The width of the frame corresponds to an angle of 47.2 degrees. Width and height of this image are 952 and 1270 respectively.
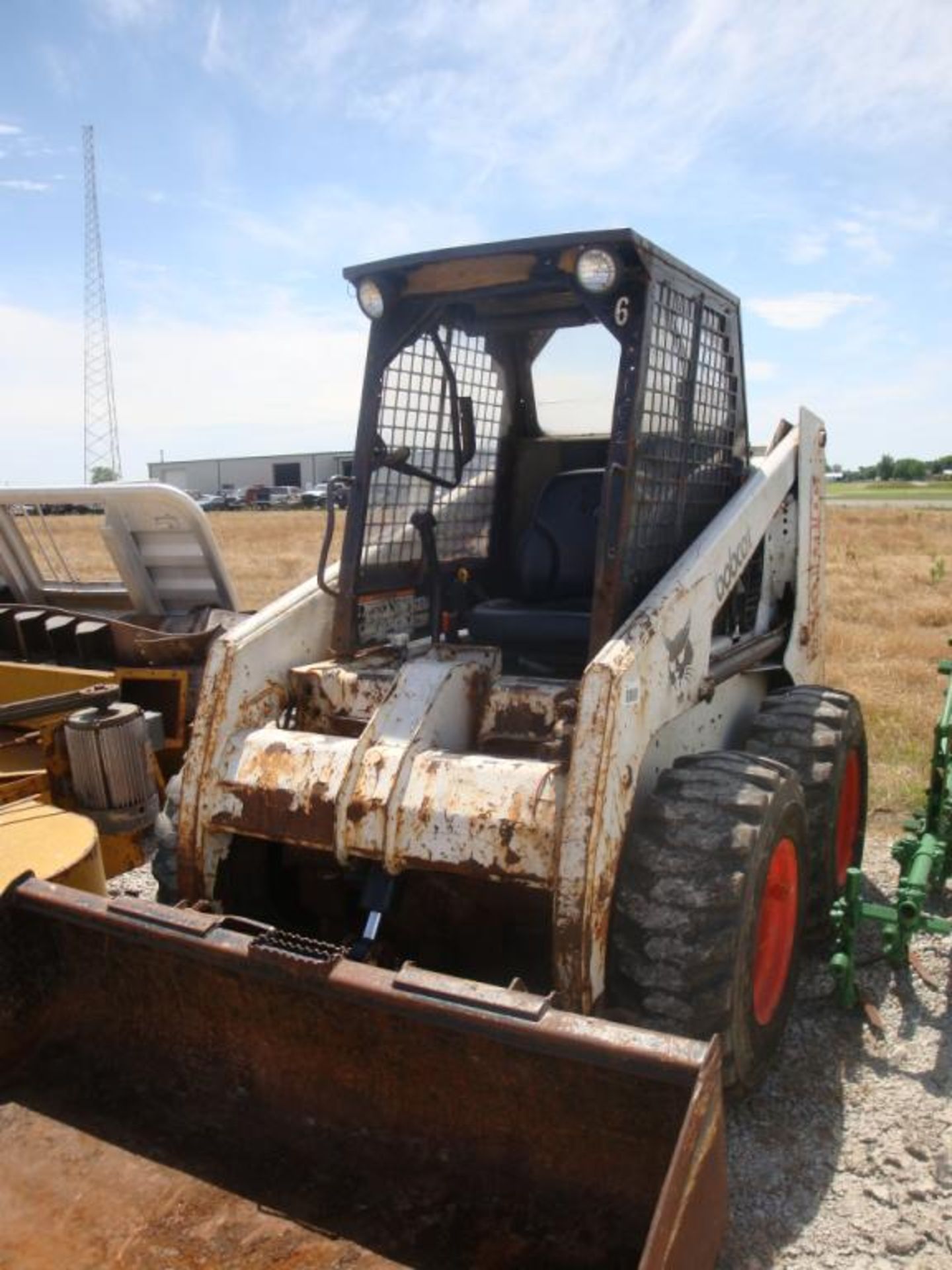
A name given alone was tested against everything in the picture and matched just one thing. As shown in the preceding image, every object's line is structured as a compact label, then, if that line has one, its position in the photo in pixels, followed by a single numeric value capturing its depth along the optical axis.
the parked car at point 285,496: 54.75
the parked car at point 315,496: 52.11
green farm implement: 3.61
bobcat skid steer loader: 2.52
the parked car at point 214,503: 55.41
